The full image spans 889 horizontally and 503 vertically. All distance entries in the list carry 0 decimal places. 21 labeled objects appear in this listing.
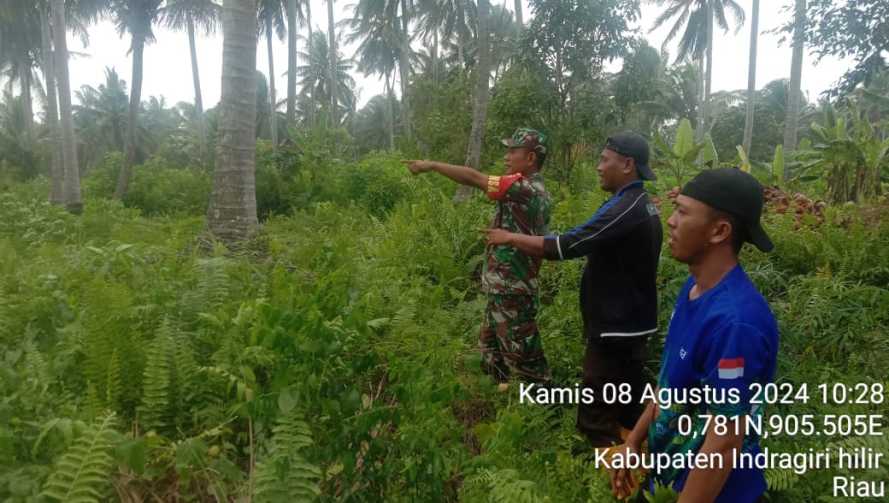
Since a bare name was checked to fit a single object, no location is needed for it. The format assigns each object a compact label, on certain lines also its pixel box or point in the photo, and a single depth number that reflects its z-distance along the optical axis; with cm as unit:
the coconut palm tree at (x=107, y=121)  3103
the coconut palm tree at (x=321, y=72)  3688
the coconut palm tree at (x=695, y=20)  2694
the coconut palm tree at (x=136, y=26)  1382
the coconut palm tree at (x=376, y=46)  2876
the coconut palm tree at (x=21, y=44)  1458
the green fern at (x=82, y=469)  184
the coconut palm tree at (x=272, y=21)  2192
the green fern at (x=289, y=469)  192
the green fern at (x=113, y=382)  254
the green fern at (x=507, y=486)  197
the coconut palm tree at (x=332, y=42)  2177
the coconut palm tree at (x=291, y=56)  1883
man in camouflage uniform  336
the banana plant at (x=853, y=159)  702
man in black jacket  262
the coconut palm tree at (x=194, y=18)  2128
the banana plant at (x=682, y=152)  689
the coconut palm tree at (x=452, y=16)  2552
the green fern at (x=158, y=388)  252
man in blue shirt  143
